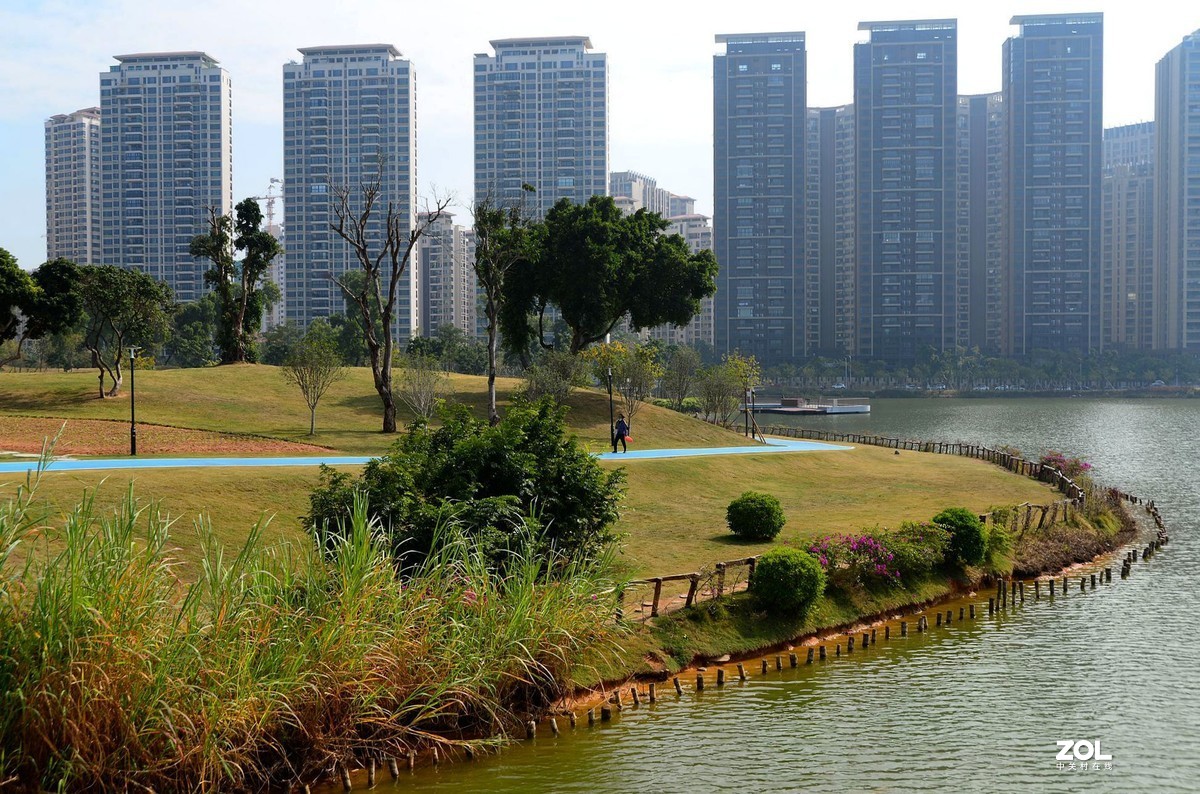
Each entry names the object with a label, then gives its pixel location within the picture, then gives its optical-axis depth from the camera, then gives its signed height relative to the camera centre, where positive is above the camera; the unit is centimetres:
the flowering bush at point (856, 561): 2309 -448
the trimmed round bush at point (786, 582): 2103 -446
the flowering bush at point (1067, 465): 4359 -443
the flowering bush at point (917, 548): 2458 -449
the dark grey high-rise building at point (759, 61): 19938 +5641
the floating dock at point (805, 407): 12544 -583
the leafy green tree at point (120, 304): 5125 +278
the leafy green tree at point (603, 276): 6112 +494
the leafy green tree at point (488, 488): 1870 -245
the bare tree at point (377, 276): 4638 +389
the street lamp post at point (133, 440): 3747 -286
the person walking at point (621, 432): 4378 -301
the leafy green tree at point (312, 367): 4634 -30
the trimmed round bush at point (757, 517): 2839 -425
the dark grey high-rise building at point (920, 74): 19712 +5373
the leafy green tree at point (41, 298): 4838 +291
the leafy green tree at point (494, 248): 5235 +609
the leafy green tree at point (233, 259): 6450 +630
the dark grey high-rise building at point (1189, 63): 19762 +5569
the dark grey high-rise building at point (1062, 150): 19338 +3904
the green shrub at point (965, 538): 2612 -442
